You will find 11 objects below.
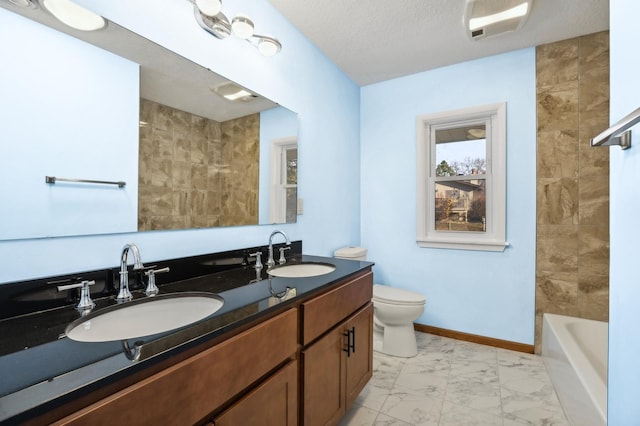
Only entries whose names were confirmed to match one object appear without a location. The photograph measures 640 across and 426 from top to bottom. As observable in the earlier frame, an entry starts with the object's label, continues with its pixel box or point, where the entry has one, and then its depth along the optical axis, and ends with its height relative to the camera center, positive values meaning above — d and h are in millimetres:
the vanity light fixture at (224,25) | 1287 +913
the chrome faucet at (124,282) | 996 -245
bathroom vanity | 538 -380
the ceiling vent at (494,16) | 1791 +1283
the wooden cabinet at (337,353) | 1187 -658
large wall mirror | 906 +299
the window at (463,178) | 2471 +325
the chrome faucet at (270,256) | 1672 -248
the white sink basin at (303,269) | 1655 -326
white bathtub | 1372 -848
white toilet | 2234 -800
